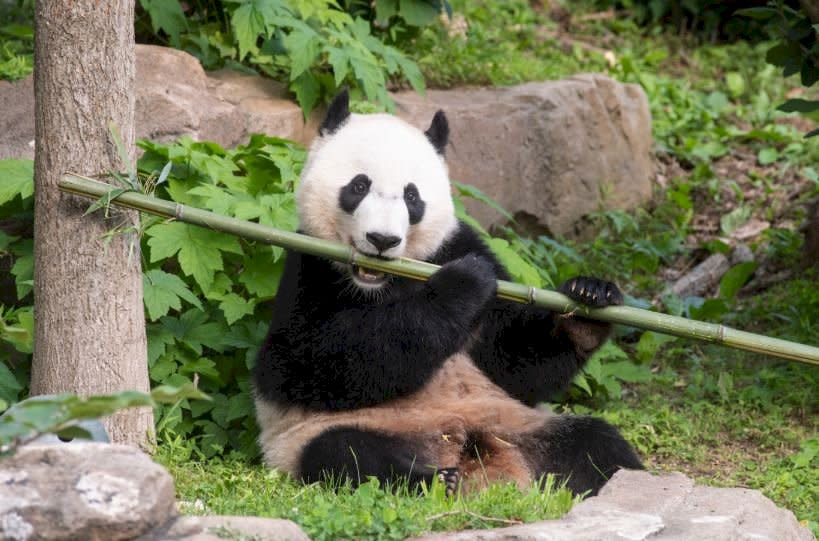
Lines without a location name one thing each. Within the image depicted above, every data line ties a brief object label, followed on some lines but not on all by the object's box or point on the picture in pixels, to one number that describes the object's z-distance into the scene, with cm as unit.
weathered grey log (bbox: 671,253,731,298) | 1717
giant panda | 1032
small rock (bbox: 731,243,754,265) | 1777
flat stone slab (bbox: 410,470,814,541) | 769
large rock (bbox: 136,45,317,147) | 1374
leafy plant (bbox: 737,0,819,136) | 1359
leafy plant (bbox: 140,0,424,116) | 1452
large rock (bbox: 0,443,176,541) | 638
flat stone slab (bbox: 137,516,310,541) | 673
